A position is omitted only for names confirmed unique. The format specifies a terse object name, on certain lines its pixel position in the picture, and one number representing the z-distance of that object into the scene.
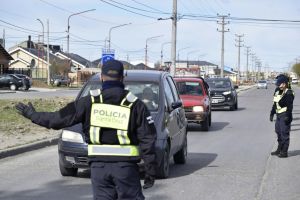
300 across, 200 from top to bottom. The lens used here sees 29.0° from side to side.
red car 17.41
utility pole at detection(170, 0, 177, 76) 36.17
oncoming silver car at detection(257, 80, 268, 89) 91.94
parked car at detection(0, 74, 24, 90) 54.47
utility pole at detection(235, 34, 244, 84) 105.38
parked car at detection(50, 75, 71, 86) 71.20
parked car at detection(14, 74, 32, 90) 54.94
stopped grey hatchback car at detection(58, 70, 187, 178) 8.66
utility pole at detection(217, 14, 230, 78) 73.44
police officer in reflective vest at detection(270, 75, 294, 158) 11.74
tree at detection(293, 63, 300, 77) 146.01
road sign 18.87
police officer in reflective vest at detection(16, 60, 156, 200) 4.61
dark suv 28.20
